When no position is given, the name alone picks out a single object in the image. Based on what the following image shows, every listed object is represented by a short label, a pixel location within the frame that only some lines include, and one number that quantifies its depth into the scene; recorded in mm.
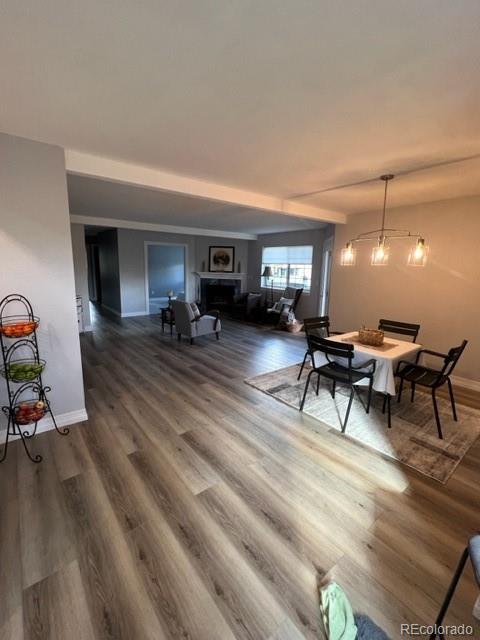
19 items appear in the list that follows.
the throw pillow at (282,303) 7076
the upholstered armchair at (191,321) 5148
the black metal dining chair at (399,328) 3557
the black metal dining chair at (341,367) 2591
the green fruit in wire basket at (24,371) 2092
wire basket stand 2090
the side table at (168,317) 5818
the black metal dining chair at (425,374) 2571
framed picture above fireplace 8891
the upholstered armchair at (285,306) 7031
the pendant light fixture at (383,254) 2472
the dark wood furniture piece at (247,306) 7683
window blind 7445
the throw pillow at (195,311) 5266
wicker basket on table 3057
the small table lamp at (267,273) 8203
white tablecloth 2672
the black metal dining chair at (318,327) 3730
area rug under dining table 2264
